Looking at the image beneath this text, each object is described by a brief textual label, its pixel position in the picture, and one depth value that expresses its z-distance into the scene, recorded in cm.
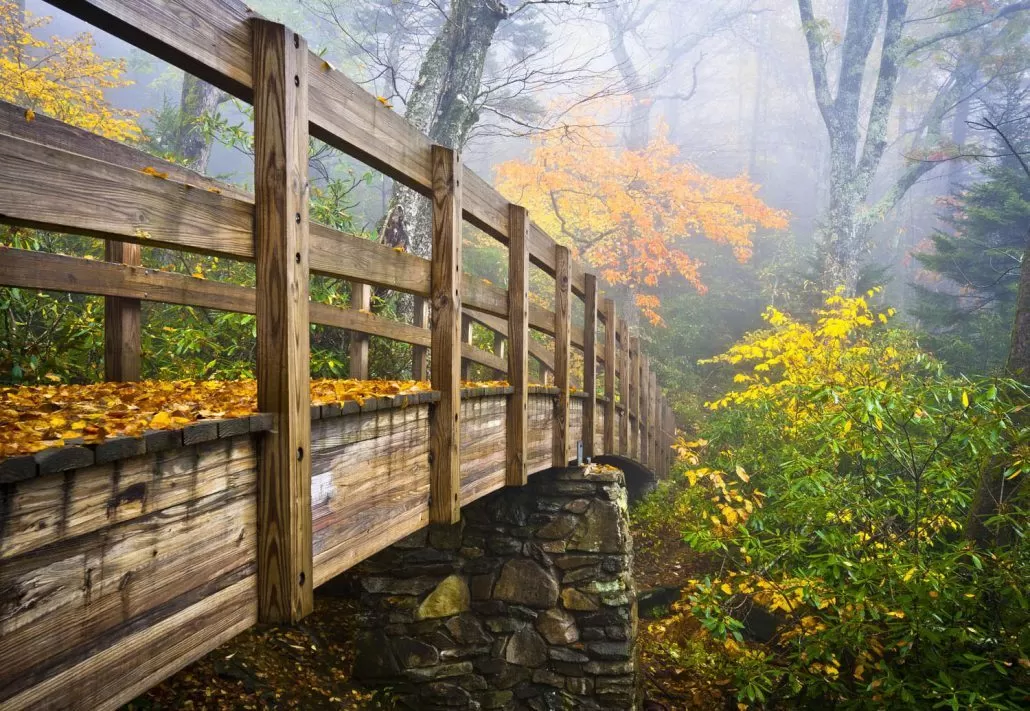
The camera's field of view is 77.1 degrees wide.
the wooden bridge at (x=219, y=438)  133
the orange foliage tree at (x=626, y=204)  1625
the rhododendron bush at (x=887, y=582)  384
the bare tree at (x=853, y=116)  1567
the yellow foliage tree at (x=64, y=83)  1018
